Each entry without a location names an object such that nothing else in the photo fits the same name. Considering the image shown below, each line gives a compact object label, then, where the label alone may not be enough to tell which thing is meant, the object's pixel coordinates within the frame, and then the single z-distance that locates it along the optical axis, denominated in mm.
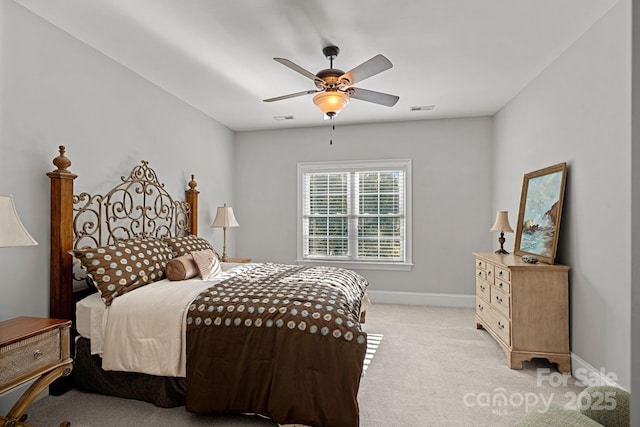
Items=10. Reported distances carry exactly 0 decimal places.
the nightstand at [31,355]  1757
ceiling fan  2484
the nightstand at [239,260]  4716
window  5320
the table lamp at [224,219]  4781
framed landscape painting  3105
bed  2062
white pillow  3178
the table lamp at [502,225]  3943
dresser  2979
